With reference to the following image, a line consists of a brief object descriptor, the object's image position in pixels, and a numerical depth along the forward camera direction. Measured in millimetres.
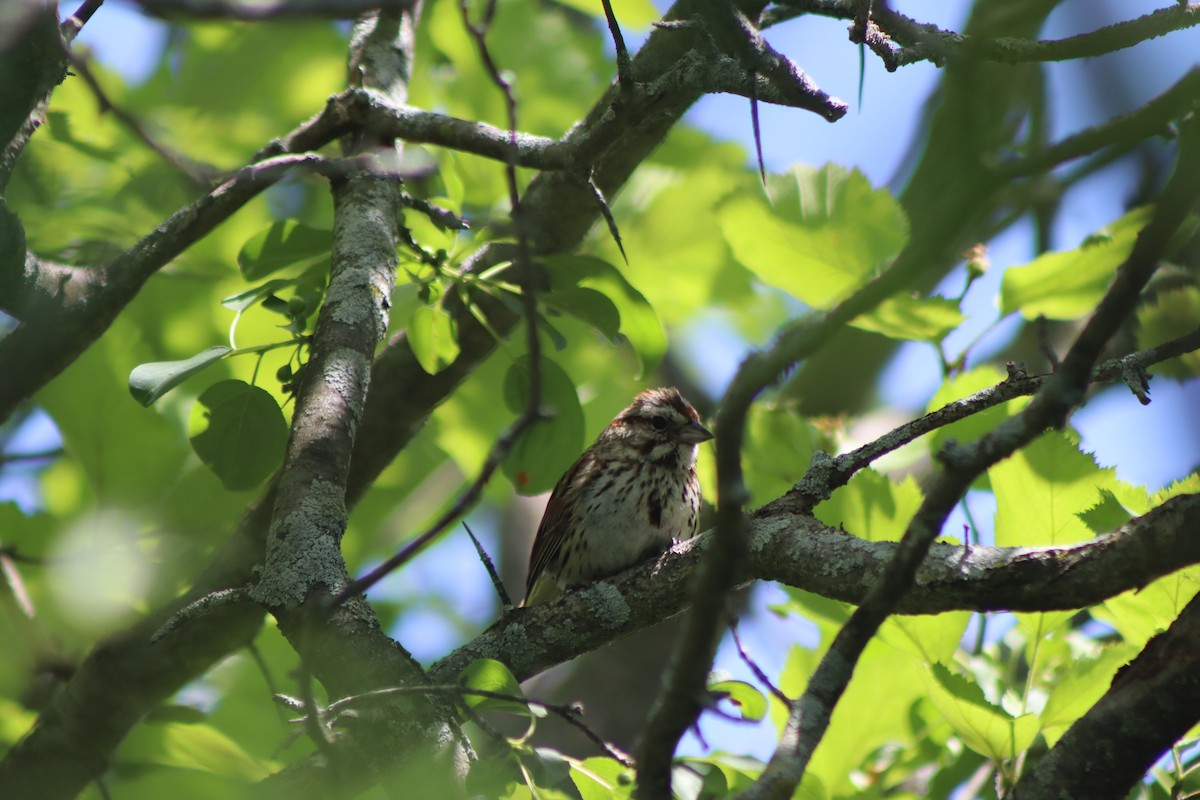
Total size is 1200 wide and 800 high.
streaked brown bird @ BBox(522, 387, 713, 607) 10234
